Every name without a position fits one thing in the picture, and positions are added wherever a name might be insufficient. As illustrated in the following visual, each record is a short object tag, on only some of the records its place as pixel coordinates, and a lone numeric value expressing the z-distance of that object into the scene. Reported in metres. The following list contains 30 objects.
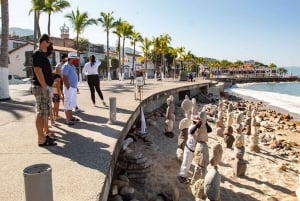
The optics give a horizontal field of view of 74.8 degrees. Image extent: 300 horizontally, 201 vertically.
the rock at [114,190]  3.21
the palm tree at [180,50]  43.82
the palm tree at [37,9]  17.63
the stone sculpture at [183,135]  5.43
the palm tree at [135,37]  33.19
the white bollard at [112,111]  4.45
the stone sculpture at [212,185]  2.76
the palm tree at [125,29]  29.85
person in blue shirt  4.49
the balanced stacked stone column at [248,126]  8.70
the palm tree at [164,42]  36.77
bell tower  37.56
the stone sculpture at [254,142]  6.76
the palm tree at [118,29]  29.30
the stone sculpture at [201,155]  4.04
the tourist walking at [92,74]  6.11
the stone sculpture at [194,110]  6.23
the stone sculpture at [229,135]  6.74
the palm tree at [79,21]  24.61
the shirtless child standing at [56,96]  4.86
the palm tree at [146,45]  36.96
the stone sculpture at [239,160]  5.01
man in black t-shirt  3.25
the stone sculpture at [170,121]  7.00
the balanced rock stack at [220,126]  7.89
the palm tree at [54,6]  19.15
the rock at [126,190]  3.34
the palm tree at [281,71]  97.10
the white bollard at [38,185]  1.58
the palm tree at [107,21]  27.85
